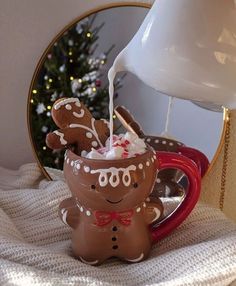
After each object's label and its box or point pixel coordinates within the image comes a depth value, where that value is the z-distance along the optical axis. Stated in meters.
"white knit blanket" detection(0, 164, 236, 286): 0.48
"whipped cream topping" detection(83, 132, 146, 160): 0.54
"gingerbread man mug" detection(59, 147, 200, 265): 0.52
